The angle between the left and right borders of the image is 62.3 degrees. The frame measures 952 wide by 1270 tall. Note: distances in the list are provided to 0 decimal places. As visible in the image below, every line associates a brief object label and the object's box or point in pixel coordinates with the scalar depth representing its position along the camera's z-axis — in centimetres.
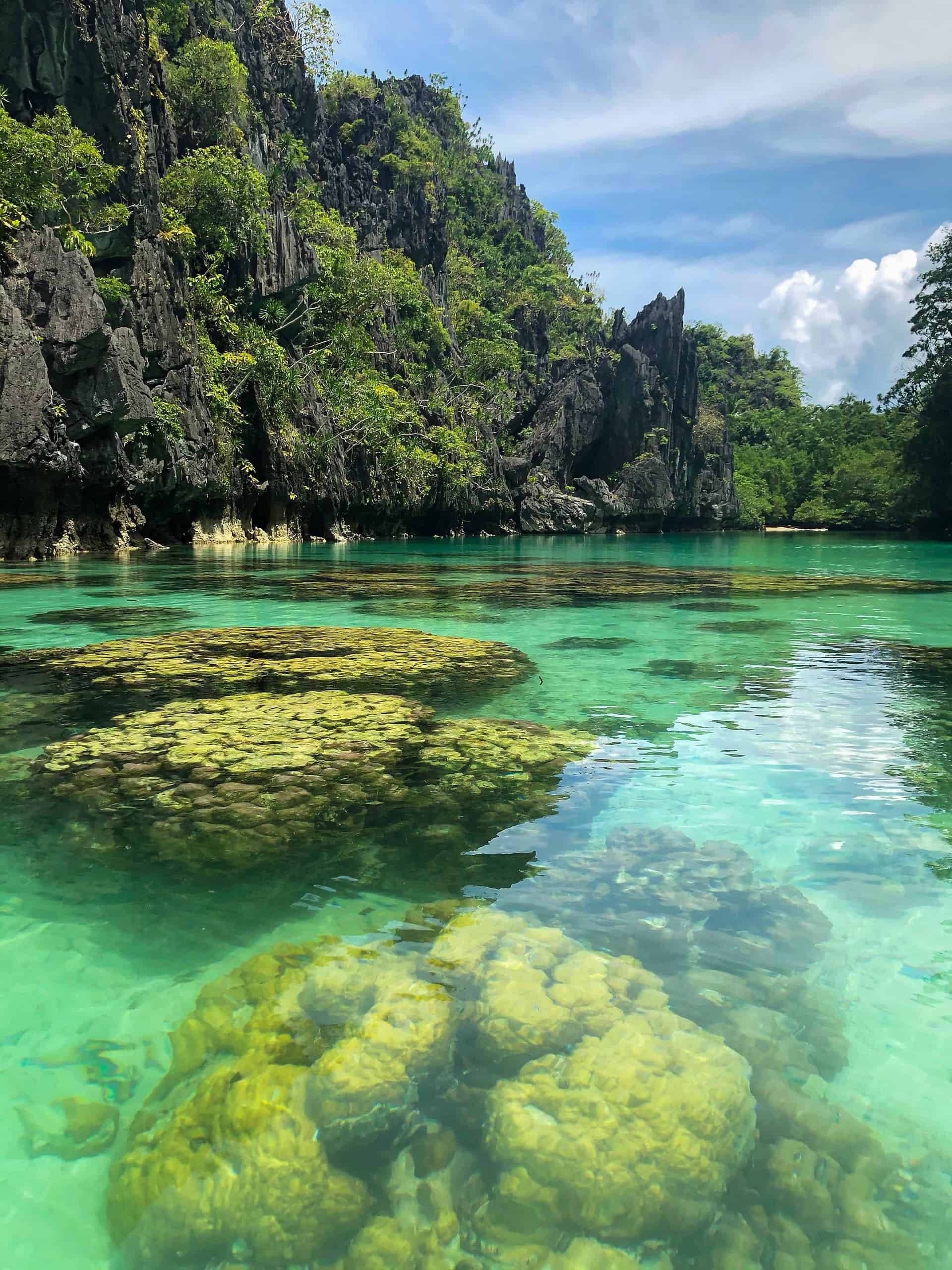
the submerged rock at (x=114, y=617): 992
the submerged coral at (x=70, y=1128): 188
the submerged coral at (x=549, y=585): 1424
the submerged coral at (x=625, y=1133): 171
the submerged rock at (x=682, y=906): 270
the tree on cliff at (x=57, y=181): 1853
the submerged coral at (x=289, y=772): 360
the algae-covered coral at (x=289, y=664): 640
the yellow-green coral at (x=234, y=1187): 162
